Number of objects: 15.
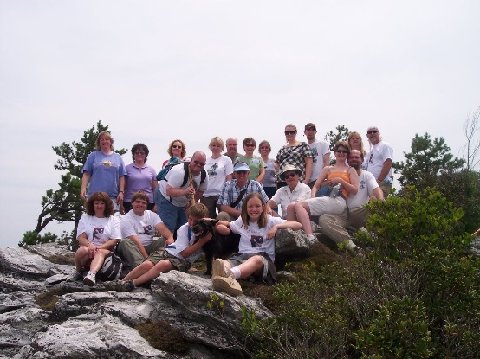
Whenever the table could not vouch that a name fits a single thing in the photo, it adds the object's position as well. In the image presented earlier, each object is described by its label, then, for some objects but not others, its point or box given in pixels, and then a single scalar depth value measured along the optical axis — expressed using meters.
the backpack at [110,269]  8.00
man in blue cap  8.88
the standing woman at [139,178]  9.84
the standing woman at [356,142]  10.23
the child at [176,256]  7.55
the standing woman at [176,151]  9.79
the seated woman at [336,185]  9.08
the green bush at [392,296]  5.10
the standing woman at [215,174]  9.73
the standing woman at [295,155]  10.45
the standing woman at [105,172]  9.54
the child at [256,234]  7.45
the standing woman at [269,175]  11.05
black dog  7.67
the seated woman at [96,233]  8.00
